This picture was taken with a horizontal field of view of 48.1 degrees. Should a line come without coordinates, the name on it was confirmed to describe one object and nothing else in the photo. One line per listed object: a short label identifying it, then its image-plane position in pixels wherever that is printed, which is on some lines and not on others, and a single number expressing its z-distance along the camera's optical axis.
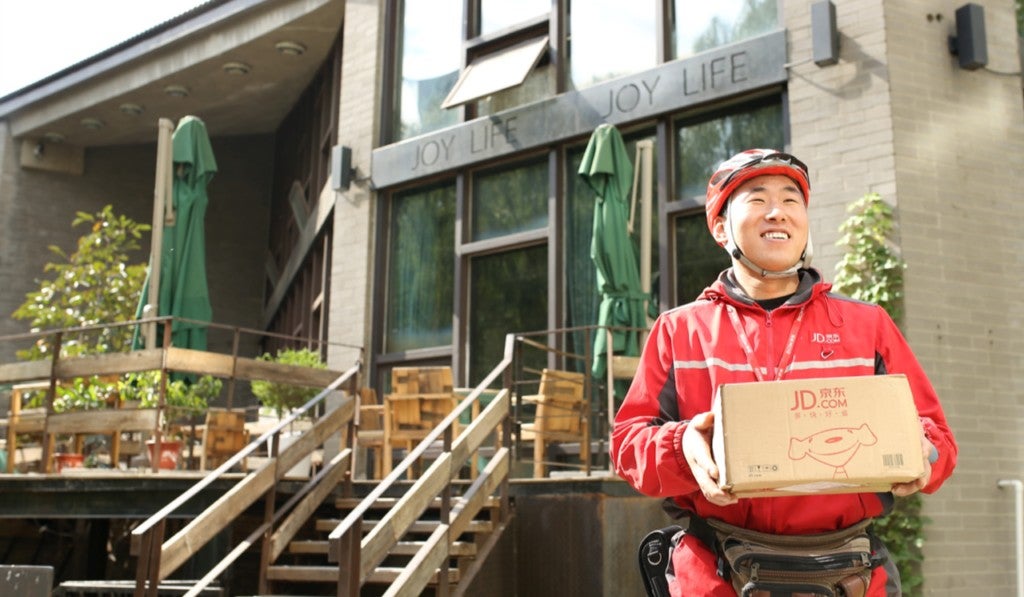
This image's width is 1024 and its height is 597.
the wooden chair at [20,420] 9.64
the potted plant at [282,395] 10.98
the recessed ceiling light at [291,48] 15.22
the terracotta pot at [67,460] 9.30
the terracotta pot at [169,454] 9.28
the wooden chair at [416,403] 8.68
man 2.29
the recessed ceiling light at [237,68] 15.69
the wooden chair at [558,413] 8.38
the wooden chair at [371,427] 9.33
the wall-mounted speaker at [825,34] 8.90
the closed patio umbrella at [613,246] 8.82
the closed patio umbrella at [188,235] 10.52
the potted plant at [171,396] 9.38
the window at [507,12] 11.55
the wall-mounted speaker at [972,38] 8.83
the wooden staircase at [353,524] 6.19
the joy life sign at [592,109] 9.53
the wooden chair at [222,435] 9.62
